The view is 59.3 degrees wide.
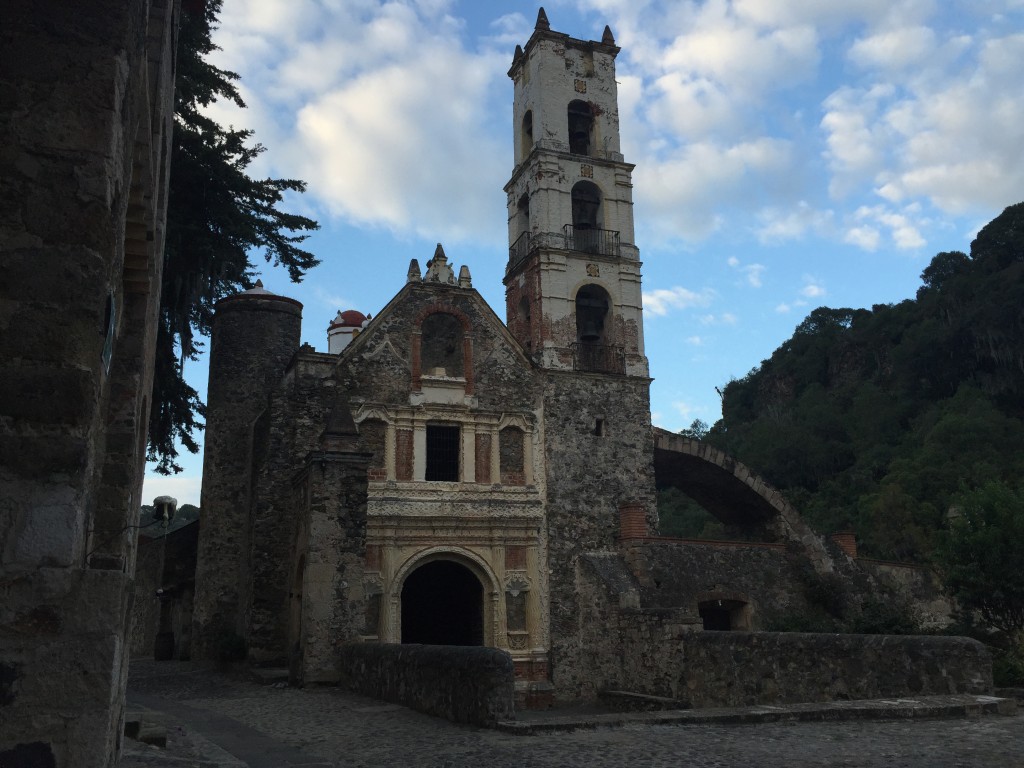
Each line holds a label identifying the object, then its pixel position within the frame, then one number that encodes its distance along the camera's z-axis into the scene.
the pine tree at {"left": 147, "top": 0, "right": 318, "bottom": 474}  14.95
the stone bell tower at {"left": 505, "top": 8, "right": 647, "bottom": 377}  23.81
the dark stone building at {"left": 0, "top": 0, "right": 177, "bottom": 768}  3.05
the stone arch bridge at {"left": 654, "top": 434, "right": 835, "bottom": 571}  23.52
